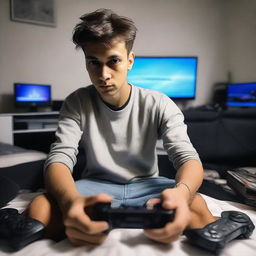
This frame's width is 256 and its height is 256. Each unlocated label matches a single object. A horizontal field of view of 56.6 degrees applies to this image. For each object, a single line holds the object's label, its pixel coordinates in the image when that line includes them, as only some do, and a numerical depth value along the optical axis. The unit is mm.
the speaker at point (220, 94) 3350
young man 582
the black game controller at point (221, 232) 483
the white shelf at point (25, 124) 2490
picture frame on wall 2828
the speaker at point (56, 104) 2969
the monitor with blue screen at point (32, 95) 2783
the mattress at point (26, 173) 1040
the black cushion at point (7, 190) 732
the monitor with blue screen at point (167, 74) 3174
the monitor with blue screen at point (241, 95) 2787
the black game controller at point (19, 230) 492
